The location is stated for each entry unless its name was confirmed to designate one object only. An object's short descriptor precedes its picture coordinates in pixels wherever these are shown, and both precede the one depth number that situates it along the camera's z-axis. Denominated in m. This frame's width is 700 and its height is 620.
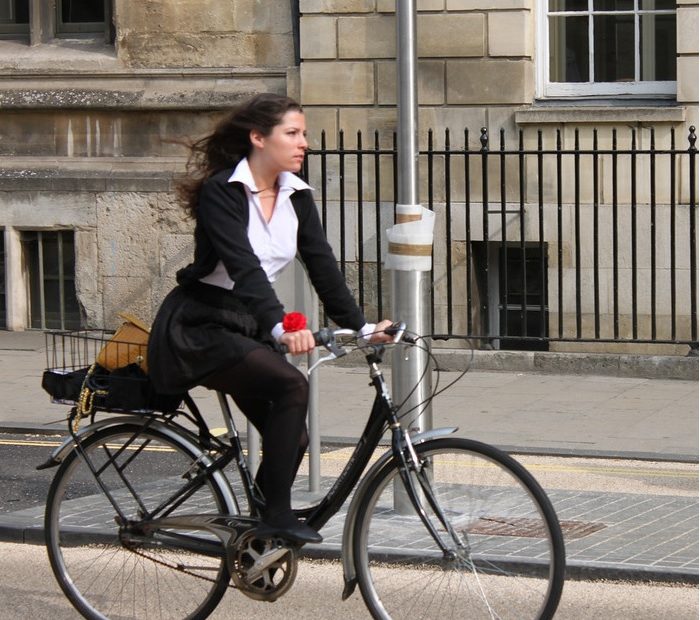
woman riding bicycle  9.77
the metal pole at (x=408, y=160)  13.09
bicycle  9.30
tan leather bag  10.44
